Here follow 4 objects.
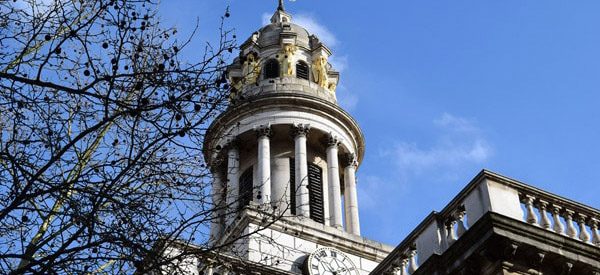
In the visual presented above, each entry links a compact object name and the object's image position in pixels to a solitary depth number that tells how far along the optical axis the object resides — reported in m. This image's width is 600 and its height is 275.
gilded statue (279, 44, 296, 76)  38.38
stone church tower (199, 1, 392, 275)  30.36
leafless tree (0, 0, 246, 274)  12.59
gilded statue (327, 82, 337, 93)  39.78
